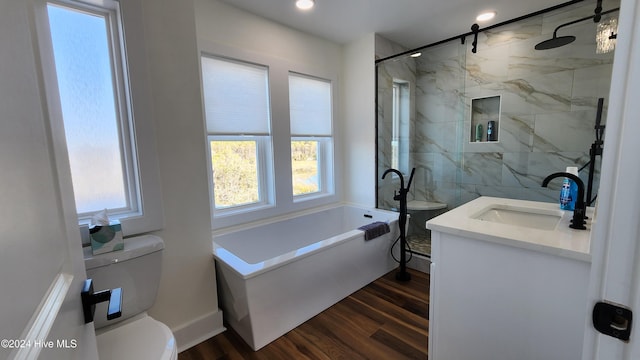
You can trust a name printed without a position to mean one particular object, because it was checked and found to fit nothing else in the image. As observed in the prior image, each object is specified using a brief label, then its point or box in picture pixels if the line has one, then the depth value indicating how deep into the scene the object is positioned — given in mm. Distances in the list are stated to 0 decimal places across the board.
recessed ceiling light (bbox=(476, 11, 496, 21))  2645
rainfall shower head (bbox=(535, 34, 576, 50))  2396
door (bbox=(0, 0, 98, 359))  315
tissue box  1345
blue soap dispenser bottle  1521
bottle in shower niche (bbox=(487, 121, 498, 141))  3092
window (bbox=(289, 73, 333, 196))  3006
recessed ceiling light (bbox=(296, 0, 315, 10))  2301
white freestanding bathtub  1789
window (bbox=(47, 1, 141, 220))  1427
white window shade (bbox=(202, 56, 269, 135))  2340
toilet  1174
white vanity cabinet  1061
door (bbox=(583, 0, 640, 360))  469
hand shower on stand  2664
